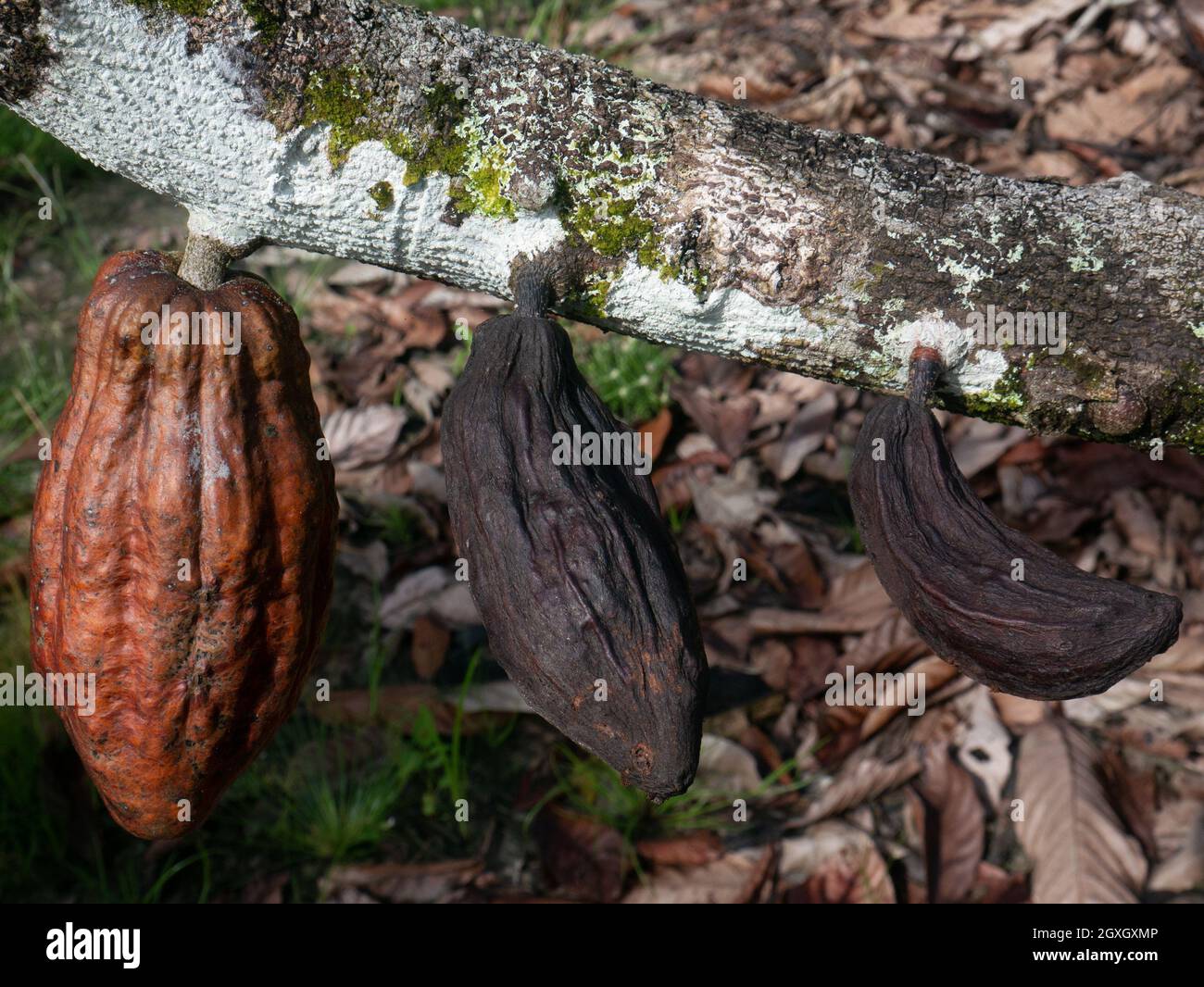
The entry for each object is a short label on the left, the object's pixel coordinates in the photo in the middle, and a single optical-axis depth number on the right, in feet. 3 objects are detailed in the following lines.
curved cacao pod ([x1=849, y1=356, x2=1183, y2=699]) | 1.52
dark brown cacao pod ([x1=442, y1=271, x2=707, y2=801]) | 1.46
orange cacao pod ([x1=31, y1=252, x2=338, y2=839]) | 1.64
